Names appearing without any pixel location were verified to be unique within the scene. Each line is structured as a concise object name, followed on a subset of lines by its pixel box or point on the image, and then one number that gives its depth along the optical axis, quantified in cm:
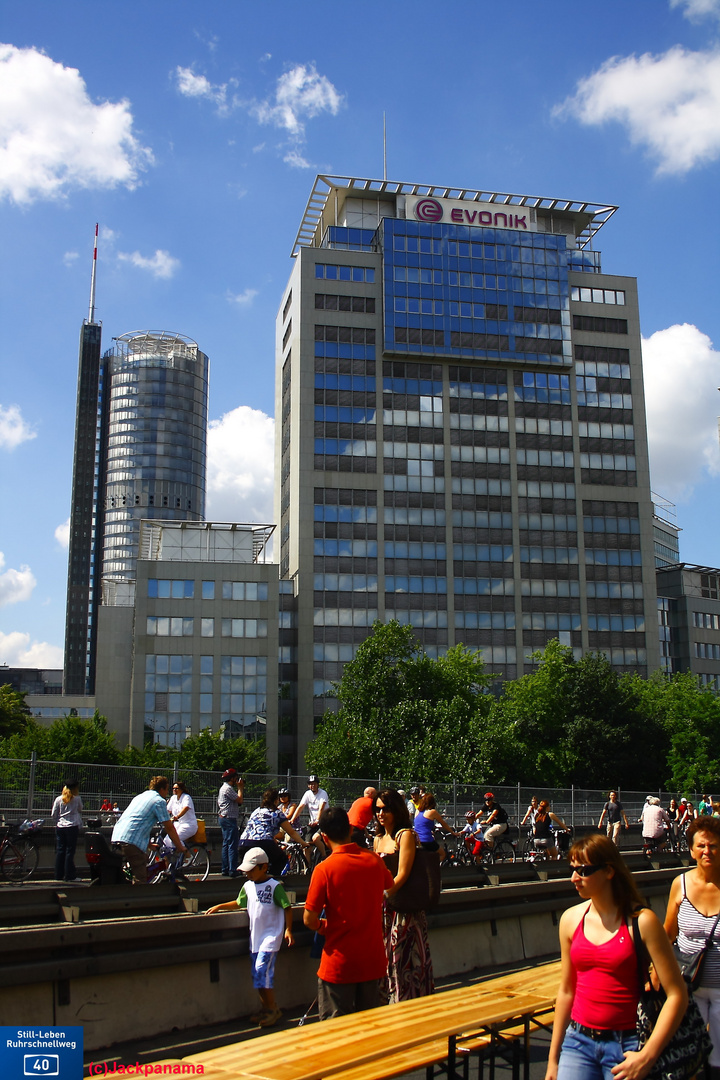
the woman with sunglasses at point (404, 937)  771
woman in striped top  543
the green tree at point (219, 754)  6562
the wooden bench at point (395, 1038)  501
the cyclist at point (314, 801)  1722
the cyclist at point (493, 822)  2278
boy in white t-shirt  829
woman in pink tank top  441
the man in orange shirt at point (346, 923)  645
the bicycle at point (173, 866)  1512
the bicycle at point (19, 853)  1645
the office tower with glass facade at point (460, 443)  8844
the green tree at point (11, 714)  7969
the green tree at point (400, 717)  5166
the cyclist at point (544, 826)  2578
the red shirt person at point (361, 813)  1075
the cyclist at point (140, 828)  1205
